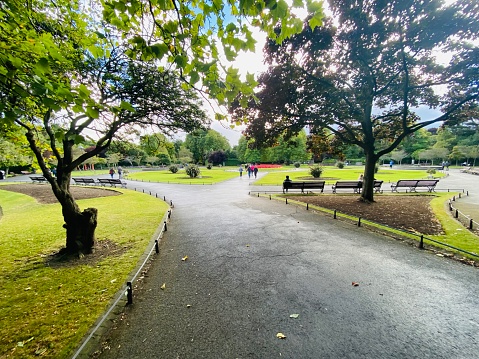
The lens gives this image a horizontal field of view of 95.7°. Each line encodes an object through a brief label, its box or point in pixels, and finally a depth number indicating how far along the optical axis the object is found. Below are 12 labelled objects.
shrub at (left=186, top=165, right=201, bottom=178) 32.42
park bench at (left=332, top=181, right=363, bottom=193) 16.78
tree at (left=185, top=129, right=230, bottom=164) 79.19
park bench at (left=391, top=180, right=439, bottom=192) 17.19
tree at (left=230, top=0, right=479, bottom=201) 8.42
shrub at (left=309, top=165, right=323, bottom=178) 28.69
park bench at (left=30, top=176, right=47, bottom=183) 27.56
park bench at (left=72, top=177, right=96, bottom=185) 23.68
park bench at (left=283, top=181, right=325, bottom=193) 16.58
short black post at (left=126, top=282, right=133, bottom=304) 3.79
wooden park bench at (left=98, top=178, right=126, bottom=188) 22.29
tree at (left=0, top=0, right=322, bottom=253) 2.28
